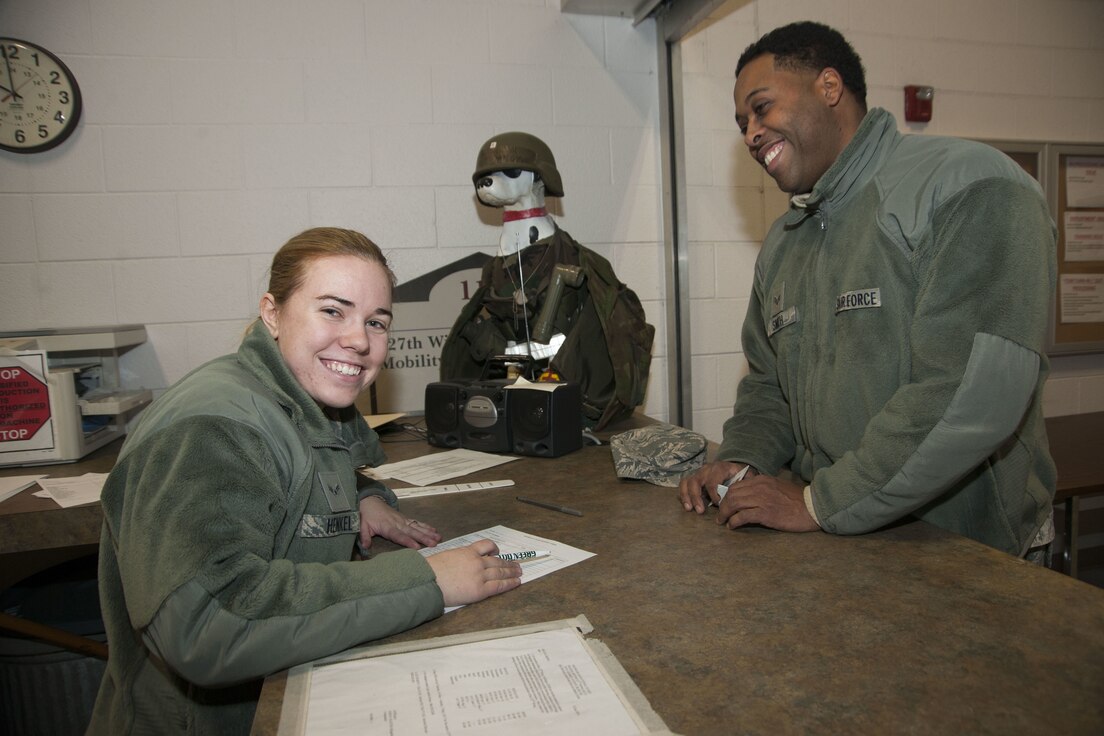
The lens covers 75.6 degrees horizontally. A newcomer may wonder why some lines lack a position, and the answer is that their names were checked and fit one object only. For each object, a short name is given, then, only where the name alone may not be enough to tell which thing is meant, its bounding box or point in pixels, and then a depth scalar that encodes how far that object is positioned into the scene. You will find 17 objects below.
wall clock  2.54
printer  2.15
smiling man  1.18
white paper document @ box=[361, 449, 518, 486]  1.83
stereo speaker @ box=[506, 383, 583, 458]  1.97
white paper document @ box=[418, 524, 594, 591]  1.16
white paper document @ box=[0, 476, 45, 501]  1.85
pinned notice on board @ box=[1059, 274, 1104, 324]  3.42
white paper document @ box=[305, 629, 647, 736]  0.73
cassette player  1.98
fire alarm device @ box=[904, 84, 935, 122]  3.37
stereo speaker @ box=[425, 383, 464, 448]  2.17
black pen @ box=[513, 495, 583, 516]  1.44
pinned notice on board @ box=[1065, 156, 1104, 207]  3.44
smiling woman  0.84
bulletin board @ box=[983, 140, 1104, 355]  3.40
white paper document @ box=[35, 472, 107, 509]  1.77
